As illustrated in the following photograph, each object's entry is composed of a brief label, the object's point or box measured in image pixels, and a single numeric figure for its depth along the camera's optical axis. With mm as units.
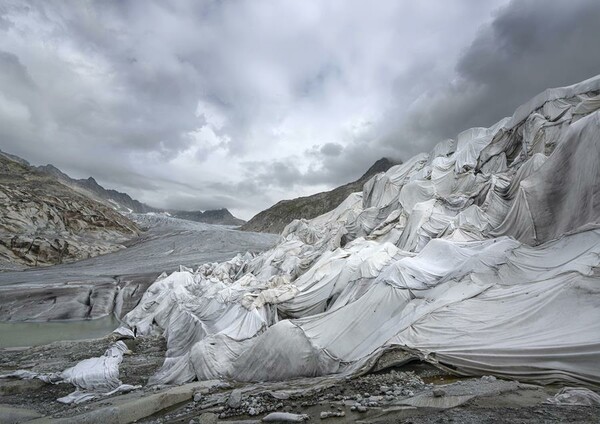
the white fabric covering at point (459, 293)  6160
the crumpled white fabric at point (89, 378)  8864
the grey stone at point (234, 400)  6397
